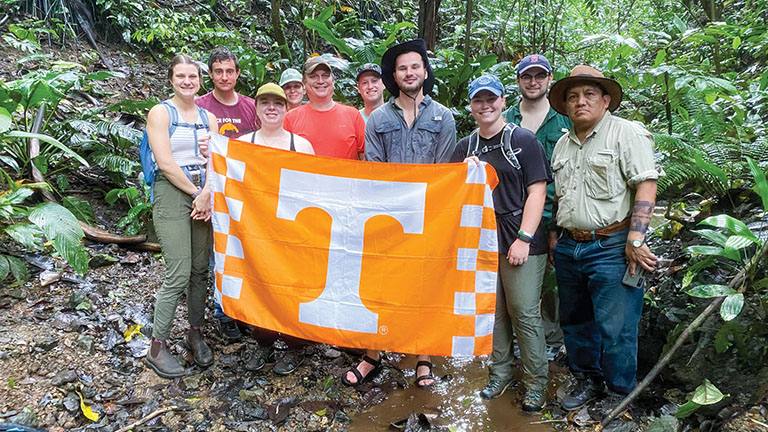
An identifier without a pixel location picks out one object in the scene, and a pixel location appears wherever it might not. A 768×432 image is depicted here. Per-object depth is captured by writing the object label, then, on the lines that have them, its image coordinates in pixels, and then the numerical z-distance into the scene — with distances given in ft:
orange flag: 9.64
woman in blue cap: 9.30
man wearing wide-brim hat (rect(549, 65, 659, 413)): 8.68
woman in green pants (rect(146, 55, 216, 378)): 9.87
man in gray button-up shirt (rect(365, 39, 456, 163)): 10.38
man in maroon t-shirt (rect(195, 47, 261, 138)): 12.10
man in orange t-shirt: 11.89
